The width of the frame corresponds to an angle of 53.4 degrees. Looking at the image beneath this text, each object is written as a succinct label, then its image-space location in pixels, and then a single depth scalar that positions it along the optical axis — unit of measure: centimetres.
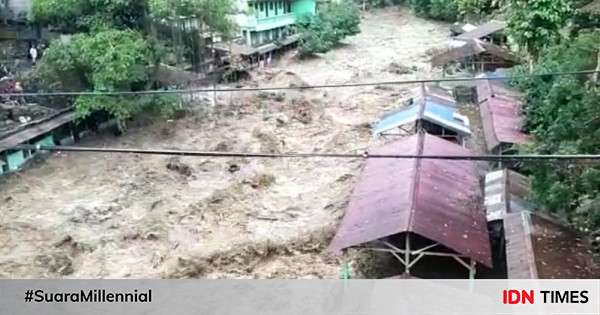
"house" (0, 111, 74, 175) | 1888
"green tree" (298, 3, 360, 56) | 3584
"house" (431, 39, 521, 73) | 2875
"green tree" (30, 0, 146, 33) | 2216
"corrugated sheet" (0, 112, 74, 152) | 1869
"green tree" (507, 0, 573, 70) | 1878
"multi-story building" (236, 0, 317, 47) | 3384
